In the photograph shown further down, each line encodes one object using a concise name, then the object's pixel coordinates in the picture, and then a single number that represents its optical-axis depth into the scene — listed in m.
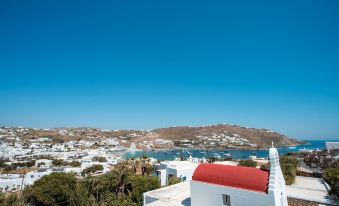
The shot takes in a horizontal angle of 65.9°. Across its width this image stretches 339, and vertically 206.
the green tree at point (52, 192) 30.23
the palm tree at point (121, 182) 31.15
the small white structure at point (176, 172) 32.47
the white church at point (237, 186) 14.01
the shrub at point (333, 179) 18.78
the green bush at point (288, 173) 24.72
